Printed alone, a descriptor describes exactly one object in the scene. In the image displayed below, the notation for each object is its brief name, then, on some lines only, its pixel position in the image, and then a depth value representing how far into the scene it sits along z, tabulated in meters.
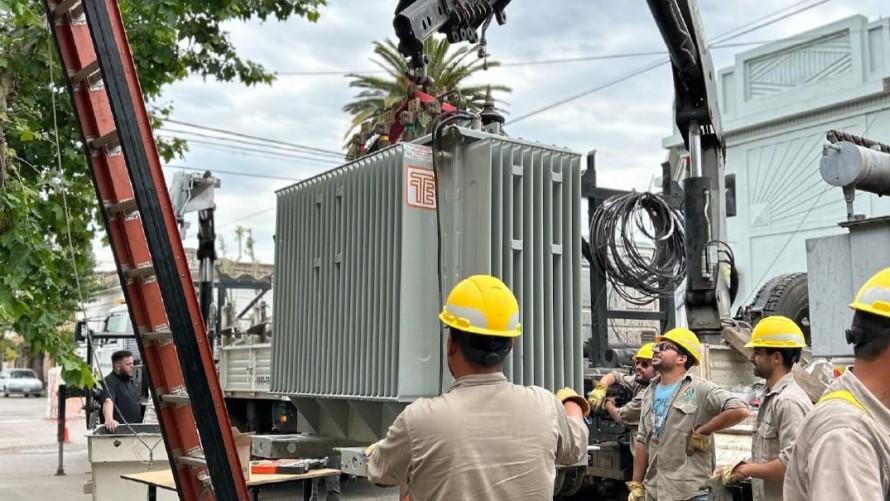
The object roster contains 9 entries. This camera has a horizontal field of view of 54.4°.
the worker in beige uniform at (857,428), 2.16
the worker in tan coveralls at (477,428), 2.93
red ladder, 4.69
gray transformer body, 4.11
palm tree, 22.62
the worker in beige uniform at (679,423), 5.68
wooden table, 6.21
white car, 48.84
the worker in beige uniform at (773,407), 4.85
